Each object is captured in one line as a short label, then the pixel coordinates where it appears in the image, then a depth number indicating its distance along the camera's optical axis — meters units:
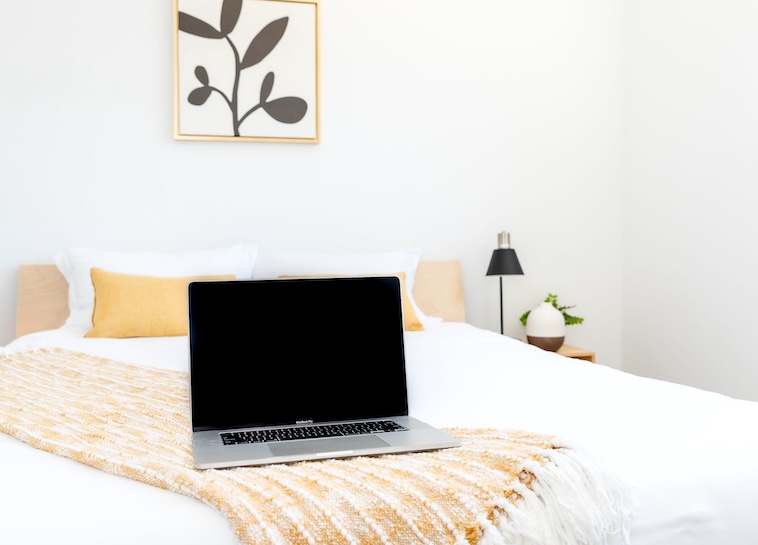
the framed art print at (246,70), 3.18
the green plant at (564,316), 3.50
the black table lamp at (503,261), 3.30
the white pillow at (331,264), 3.05
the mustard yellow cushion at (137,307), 2.66
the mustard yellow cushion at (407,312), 2.91
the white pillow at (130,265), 2.87
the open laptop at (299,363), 1.41
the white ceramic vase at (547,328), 3.37
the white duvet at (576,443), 1.02
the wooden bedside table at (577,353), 3.36
